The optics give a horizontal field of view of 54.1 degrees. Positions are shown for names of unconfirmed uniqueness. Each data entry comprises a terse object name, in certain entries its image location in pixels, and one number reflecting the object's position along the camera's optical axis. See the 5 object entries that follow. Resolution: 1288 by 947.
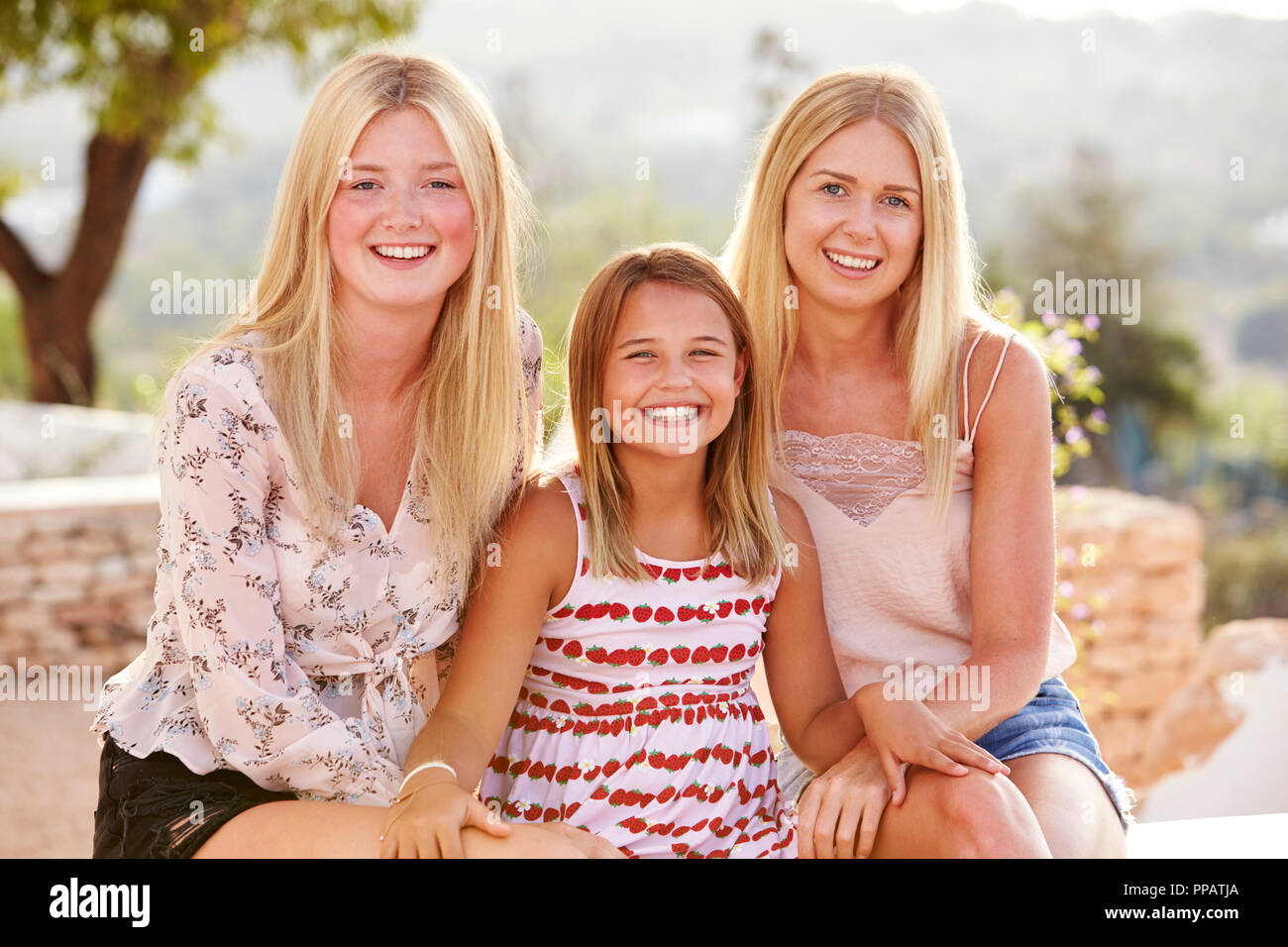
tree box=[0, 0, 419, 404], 9.41
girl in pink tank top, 2.46
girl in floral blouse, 2.15
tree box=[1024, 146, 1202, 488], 13.73
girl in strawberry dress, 2.24
